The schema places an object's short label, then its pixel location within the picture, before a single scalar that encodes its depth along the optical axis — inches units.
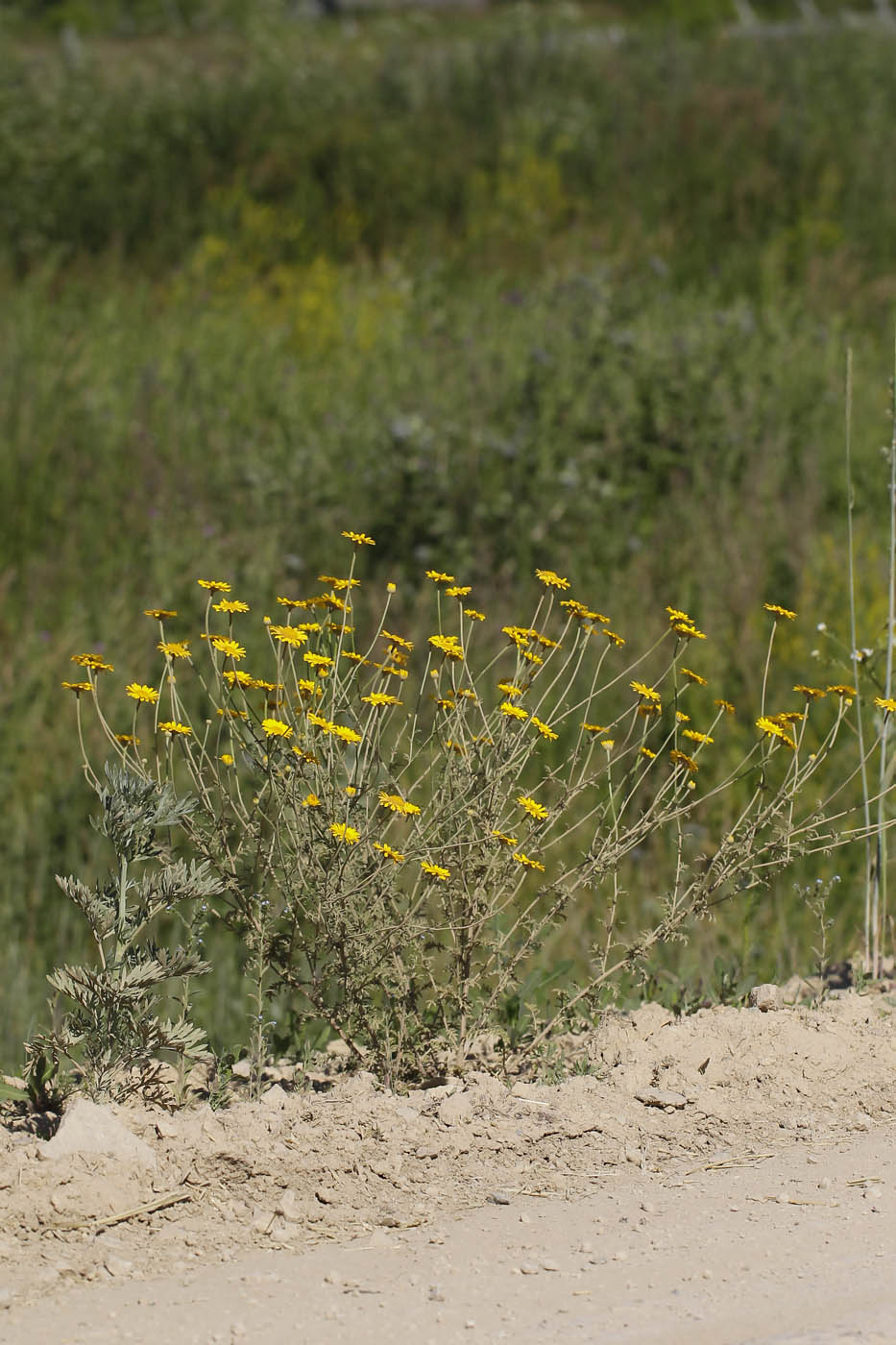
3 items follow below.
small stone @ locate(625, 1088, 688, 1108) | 197.9
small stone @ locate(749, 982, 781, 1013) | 223.8
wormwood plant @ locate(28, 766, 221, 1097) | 182.4
